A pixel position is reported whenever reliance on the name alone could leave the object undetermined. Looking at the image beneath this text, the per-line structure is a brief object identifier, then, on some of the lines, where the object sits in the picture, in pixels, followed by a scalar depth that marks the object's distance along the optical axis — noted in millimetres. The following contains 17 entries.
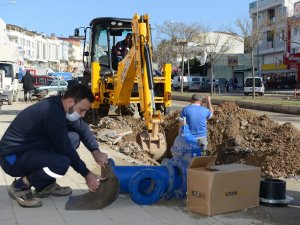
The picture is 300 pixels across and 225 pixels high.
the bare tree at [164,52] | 66312
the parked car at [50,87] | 33031
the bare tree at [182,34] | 62531
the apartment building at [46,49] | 112438
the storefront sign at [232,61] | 64250
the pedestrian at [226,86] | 56969
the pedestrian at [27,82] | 30156
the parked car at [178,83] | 60688
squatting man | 5449
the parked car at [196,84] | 59781
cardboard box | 5449
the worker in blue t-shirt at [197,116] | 9164
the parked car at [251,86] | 43000
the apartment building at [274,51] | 61597
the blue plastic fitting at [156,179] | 5949
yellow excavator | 11133
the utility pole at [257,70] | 70400
